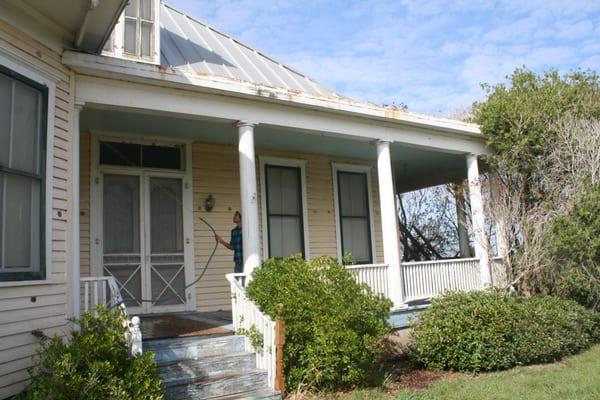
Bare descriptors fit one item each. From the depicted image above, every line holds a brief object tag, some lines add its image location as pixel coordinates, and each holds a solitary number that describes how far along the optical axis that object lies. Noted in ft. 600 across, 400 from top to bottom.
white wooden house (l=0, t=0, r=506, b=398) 18.35
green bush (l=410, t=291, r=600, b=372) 25.20
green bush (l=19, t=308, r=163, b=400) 15.23
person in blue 29.58
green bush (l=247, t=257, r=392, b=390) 20.29
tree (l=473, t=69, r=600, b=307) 32.12
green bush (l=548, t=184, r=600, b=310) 31.27
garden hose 29.09
